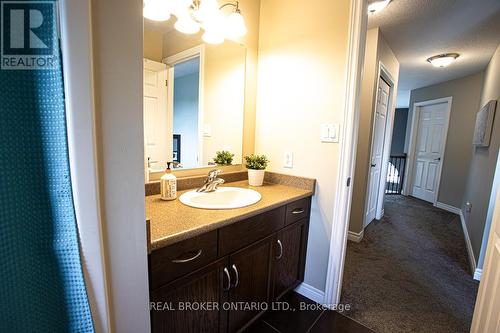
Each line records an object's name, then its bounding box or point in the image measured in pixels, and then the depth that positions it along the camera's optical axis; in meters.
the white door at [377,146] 2.79
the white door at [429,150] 4.32
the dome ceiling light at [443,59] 2.97
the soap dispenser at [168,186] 1.19
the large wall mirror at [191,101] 1.32
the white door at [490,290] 0.84
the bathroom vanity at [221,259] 0.85
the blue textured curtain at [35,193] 0.37
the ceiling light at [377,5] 1.88
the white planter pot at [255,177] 1.65
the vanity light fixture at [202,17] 1.23
